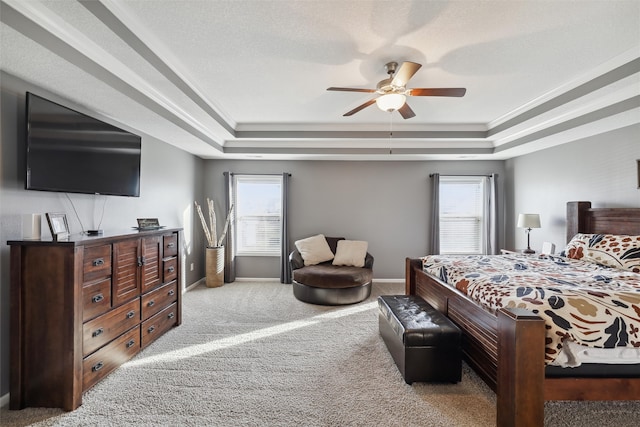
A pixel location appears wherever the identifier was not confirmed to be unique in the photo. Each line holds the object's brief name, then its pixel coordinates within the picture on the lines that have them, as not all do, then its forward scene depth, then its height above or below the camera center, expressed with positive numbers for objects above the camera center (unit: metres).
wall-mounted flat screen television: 2.03 +0.54
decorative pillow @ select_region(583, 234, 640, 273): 2.72 -0.36
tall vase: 4.86 -0.89
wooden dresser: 1.90 -0.73
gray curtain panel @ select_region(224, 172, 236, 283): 5.16 -0.55
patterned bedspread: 1.64 -0.54
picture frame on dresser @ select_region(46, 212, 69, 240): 1.98 -0.08
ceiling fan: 2.32 +1.12
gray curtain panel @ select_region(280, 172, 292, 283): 5.17 -0.43
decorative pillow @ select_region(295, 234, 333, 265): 4.71 -0.58
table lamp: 4.16 -0.07
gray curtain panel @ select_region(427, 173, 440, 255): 5.22 +0.03
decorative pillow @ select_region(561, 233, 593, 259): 3.23 -0.35
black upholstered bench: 2.18 -1.08
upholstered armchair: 4.03 -0.84
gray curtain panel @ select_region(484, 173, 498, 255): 5.21 +0.05
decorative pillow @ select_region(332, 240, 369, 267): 4.64 -0.63
